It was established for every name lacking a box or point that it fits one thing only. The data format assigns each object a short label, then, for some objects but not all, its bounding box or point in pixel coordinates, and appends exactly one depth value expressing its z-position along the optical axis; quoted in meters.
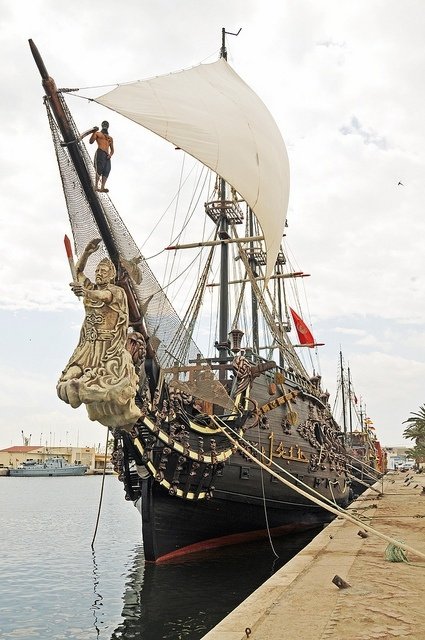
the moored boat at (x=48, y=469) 79.19
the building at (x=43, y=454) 93.75
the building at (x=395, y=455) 130.85
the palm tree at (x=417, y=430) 44.19
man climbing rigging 8.71
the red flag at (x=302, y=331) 25.02
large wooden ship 8.11
